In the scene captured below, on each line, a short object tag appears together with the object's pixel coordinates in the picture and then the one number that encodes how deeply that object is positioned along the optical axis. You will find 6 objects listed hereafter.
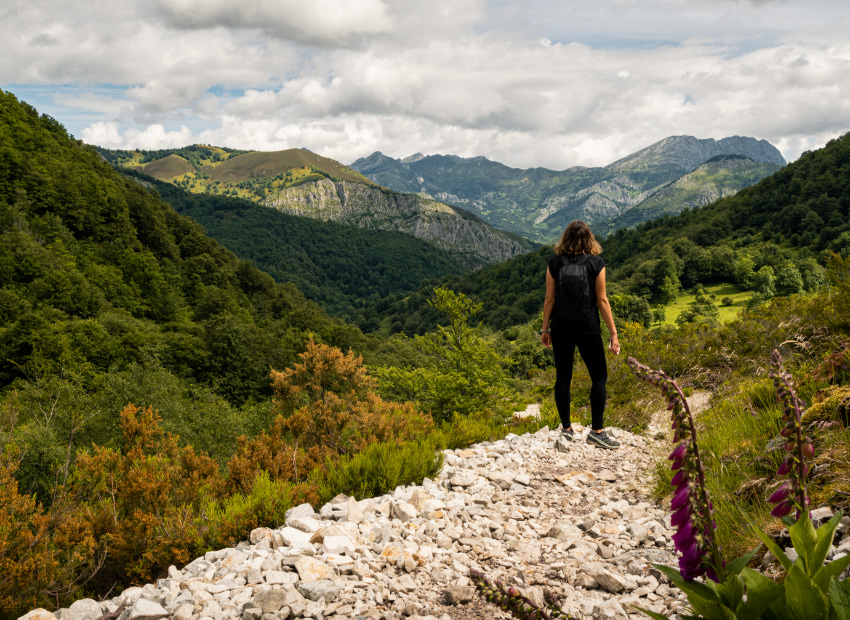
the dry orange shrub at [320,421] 5.16
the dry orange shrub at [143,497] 3.72
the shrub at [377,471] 4.76
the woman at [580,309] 5.61
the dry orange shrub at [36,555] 3.26
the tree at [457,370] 8.30
